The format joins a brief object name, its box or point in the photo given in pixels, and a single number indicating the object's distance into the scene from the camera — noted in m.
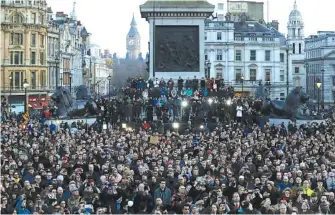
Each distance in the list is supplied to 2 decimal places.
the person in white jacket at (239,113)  39.91
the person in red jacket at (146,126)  36.13
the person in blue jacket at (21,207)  15.20
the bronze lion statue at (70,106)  43.38
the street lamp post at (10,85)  79.74
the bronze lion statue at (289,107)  42.28
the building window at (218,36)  99.69
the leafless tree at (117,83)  187.55
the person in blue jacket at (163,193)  16.23
